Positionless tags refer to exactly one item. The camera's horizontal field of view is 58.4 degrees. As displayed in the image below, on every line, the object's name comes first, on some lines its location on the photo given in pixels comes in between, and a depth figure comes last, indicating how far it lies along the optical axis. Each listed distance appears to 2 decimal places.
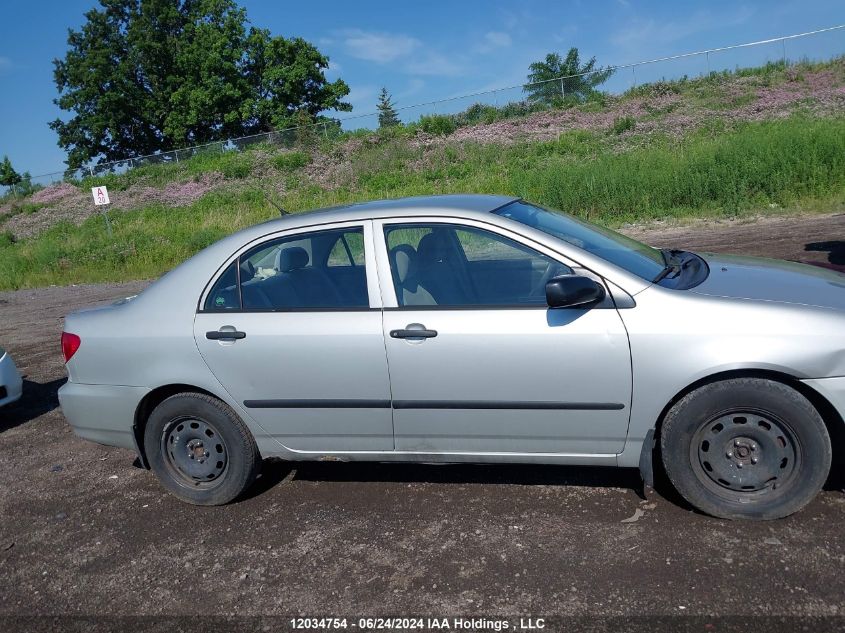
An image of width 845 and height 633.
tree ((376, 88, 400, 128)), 39.26
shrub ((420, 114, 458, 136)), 36.59
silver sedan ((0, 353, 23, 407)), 6.79
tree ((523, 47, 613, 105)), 35.44
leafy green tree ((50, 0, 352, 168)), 55.31
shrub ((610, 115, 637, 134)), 29.77
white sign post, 25.19
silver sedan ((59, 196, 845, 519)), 3.56
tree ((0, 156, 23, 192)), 54.44
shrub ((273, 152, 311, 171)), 37.28
